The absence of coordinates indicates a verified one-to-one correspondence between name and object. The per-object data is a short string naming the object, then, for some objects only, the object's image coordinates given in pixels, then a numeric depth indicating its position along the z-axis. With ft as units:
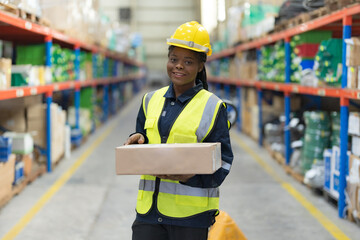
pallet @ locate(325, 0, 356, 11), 15.53
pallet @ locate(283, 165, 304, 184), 20.24
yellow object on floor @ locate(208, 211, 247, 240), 8.94
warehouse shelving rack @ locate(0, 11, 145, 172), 16.35
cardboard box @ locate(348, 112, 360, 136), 14.64
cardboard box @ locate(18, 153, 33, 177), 19.49
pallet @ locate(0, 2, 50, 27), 15.97
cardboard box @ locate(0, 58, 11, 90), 15.70
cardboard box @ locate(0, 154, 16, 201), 15.79
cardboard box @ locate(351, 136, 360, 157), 14.89
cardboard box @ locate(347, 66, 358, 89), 14.83
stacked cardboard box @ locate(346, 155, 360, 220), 14.24
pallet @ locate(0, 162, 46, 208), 16.49
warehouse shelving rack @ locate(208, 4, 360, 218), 14.96
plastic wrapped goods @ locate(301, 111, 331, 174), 18.87
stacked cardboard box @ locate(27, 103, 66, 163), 21.98
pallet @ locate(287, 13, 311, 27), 19.69
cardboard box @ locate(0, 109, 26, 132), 20.94
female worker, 7.13
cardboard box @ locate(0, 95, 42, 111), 21.44
